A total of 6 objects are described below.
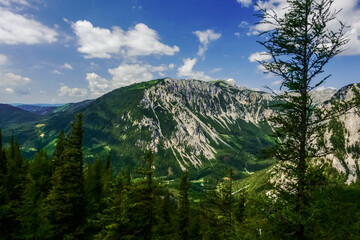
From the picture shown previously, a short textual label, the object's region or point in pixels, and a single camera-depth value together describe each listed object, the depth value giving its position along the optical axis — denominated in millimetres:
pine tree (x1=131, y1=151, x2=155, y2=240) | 25406
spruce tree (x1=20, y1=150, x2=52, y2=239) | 30125
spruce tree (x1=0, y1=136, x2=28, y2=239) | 33281
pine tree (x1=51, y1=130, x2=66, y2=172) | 53031
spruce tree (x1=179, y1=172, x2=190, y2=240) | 43156
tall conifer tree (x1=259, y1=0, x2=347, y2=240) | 12852
